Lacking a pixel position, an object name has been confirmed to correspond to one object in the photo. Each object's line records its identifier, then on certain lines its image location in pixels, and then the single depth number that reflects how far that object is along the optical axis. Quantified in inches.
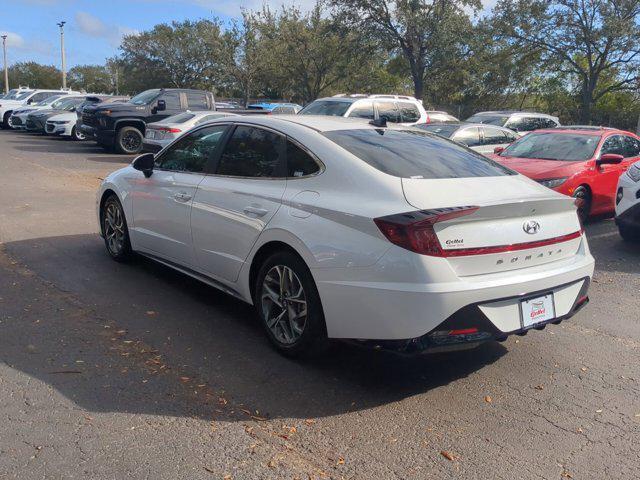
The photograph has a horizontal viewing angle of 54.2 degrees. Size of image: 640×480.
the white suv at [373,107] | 544.4
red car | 357.7
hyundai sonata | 139.9
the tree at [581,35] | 1045.8
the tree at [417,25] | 1200.2
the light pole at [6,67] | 2642.7
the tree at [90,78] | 3487.0
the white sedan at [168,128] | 595.2
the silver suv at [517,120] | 656.9
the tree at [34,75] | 3302.2
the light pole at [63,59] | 2266.7
